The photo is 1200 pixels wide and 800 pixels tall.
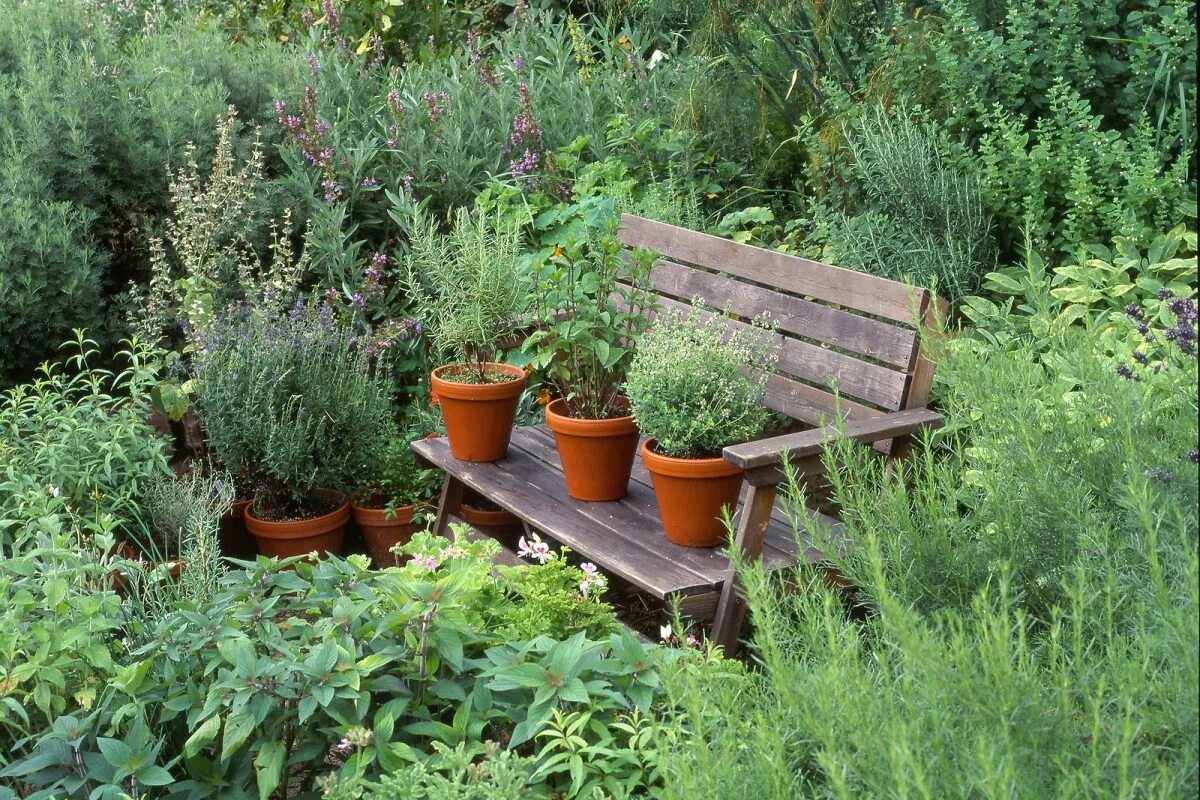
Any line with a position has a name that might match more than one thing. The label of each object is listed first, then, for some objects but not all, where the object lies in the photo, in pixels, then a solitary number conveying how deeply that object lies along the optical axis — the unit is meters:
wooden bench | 3.04
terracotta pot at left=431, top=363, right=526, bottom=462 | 3.93
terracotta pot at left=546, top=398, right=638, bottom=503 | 3.54
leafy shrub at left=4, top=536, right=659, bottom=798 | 2.25
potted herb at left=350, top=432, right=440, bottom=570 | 4.62
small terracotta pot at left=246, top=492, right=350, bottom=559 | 4.43
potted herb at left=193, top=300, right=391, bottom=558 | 4.31
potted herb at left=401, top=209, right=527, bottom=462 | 3.97
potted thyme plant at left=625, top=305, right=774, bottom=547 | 3.20
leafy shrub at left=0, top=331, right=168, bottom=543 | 3.94
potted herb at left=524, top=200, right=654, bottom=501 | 3.58
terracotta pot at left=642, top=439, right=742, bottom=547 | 3.19
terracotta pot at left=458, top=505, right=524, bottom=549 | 4.41
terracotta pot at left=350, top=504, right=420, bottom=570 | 4.61
